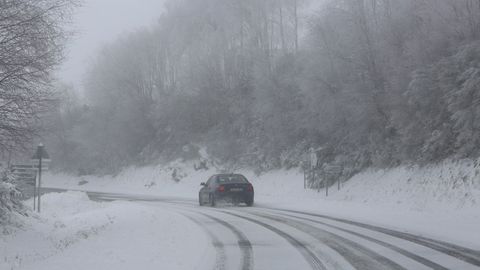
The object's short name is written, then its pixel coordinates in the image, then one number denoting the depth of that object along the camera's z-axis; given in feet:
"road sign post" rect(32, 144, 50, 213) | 73.41
